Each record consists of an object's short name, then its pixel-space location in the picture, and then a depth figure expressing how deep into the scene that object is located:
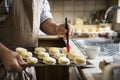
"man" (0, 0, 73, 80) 1.40
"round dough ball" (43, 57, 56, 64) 1.07
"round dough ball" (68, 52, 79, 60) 1.13
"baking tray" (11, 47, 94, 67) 1.02
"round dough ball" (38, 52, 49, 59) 1.18
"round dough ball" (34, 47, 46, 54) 1.28
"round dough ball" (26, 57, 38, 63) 1.07
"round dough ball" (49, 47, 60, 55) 1.26
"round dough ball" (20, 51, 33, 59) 1.16
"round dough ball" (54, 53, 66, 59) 1.17
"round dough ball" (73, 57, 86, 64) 1.03
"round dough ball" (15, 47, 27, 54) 1.22
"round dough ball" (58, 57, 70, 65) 1.05
